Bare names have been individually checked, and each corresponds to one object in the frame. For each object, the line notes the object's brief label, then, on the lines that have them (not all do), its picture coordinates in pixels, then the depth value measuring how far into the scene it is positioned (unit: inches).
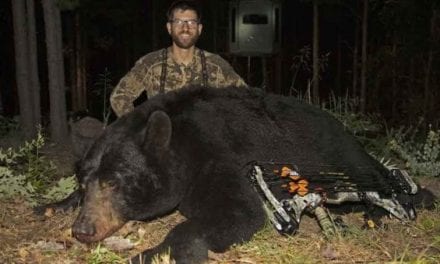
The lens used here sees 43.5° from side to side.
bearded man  197.4
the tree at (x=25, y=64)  331.6
